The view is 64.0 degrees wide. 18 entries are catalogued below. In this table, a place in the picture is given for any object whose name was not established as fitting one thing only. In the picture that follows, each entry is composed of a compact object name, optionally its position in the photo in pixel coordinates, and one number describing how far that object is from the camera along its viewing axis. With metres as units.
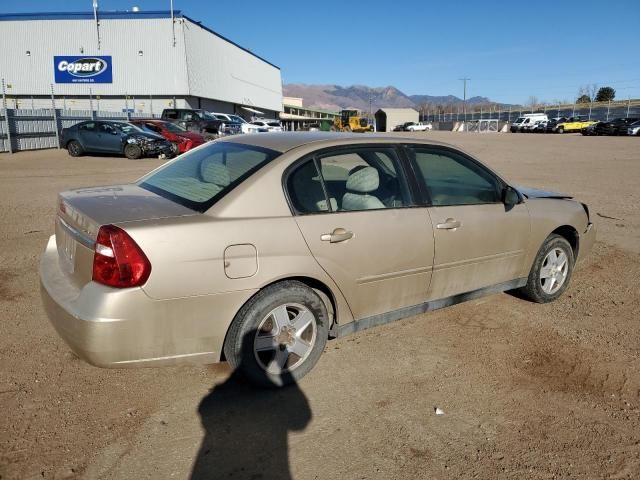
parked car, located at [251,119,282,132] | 35.16
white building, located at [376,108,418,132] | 87.12
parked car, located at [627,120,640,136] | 43.03
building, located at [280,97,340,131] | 91.56
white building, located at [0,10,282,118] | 44.25
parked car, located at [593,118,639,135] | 44.06
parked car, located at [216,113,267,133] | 28.64
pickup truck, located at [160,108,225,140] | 24.20
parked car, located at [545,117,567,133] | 54.68
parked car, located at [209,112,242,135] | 25.38
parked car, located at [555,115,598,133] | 53.44
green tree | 89.25
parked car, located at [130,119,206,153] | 19.73
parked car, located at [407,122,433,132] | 75.04
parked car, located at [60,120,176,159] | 18.69
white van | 58.91
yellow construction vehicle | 58.44
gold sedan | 2.79
